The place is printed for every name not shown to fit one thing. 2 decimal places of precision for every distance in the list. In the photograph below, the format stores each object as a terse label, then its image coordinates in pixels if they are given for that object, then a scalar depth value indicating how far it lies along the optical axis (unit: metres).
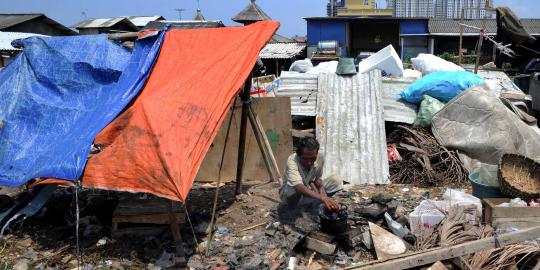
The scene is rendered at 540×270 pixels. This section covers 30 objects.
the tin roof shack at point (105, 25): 27.20
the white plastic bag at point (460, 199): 4.38
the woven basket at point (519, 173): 4.46
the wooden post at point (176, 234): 3.77
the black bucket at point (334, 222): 3.81
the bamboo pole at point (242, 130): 4.94
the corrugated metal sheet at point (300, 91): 7.25
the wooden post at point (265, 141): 5.12
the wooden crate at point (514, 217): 3.90
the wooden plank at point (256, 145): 6.03
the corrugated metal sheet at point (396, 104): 6.97
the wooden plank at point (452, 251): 3.35
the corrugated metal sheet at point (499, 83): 8.17
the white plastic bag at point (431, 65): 8.96
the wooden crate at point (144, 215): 4.21
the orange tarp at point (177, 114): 3.51
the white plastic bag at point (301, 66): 12.70
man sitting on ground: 4.04
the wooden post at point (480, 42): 9.16
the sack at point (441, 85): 7.00
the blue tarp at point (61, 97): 3.98
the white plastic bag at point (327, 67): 9.68
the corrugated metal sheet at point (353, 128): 6.17
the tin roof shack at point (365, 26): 23.59
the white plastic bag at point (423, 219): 4.09
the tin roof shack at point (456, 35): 24.67
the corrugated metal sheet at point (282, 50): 21.11
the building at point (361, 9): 28.77
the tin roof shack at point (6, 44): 17.51
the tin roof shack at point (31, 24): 23.94
